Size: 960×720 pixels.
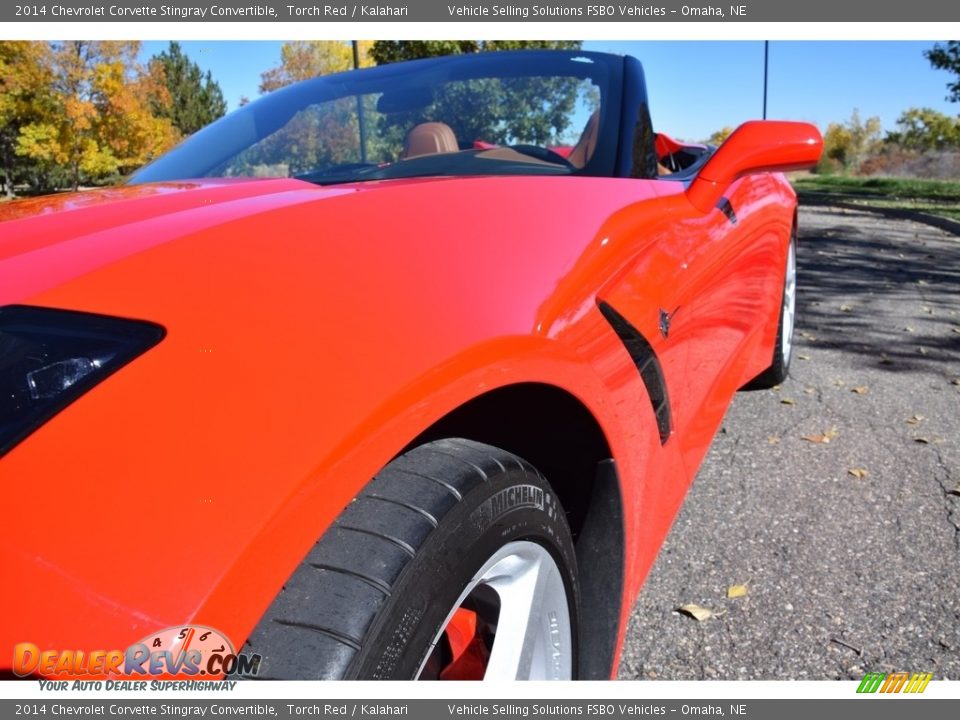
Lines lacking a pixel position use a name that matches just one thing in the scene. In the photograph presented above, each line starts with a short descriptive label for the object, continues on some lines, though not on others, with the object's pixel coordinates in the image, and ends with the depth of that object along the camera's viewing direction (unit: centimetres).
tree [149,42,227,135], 2953
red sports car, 70
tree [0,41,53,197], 1947
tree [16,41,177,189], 2183
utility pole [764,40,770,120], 2081
